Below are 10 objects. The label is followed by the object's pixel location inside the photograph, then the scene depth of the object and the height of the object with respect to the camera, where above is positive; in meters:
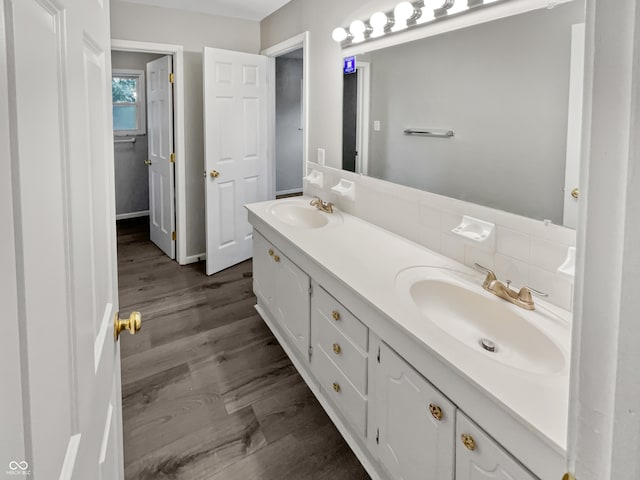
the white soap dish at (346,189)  2.49 -0.06
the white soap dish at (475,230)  1.55 -0.19
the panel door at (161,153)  3.81 +0.25
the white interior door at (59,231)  0.36 -0.06
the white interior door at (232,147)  3.48 +0.28
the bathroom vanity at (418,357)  0.91 -0.50
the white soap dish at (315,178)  2.87 +0.00
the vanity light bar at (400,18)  1.71 +0.76
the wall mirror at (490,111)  1.33 +0.27
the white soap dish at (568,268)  1.20 -0.26
